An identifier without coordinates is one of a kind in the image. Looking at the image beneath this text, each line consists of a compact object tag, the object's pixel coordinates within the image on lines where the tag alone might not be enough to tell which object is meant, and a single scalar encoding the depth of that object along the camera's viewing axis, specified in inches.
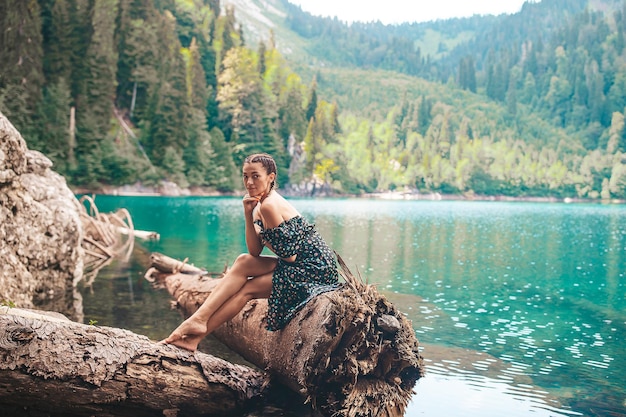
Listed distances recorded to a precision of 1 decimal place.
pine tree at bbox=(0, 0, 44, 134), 2365.9
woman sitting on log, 255.8
